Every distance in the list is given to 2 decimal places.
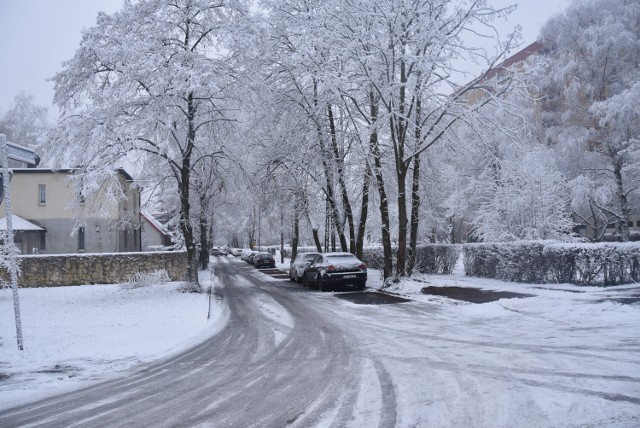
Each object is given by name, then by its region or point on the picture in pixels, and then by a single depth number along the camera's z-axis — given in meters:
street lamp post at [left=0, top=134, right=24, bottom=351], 7.82
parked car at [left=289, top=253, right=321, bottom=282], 25.69
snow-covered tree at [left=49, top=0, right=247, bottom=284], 16.27
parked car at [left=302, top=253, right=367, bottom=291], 19.62
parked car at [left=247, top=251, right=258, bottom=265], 52.03
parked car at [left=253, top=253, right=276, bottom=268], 43.31
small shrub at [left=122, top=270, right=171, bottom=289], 20.78
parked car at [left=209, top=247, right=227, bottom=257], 106.28
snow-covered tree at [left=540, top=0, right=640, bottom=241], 25.17
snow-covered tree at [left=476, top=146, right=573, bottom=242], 22.97
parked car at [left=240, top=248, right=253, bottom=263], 59.80
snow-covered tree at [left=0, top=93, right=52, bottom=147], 59.16
